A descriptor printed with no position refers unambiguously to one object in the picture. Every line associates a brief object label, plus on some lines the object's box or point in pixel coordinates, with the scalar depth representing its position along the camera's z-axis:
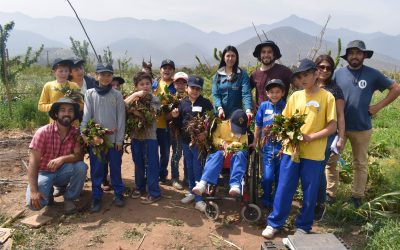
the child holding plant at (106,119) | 4.68
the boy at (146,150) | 4.90
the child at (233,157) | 4.35
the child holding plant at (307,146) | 3.83
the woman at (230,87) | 4.81
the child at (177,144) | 5.27
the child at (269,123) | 4.41
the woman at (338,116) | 4.15
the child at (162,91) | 5.48
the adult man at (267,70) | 4.71
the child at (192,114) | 4.81
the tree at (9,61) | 9.45
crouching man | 4.54
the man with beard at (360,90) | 4.38
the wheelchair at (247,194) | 4.50
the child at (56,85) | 5.02
